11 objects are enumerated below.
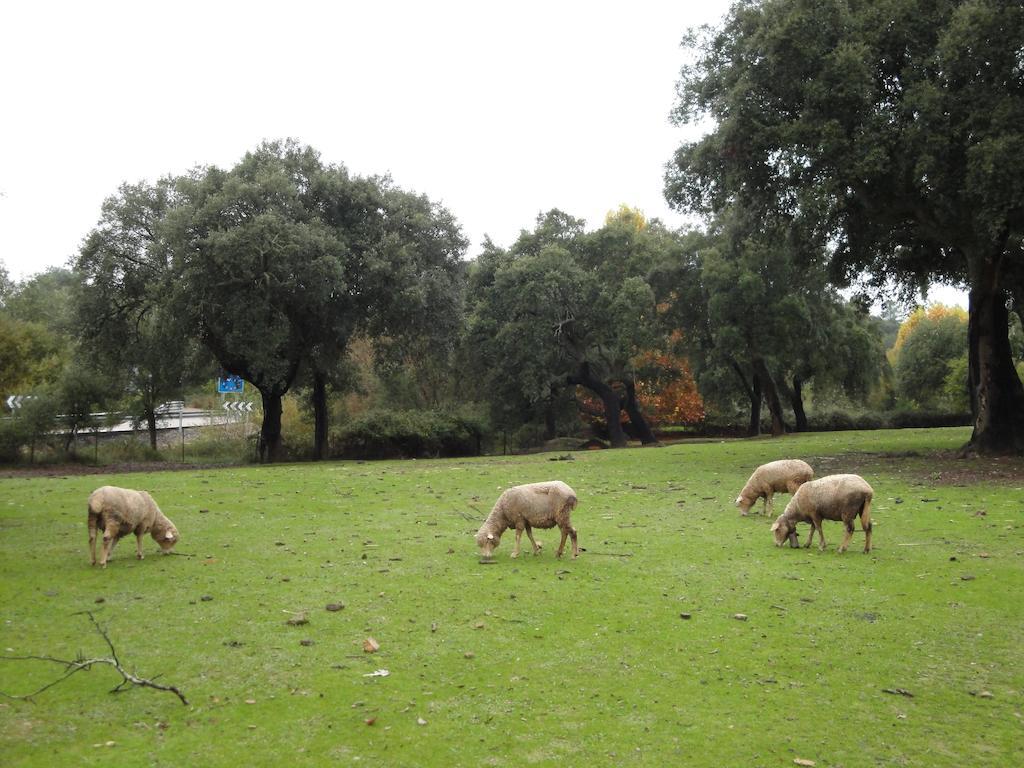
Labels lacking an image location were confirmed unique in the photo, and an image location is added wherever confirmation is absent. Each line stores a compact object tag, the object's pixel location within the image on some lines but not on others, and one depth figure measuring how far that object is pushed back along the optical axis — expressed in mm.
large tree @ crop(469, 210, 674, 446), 42844
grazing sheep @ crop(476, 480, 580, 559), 12195
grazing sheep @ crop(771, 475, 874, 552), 12148
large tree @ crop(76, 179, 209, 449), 33219
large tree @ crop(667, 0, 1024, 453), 20875
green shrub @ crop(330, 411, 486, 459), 38844
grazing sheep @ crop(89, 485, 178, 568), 11969
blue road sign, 36969
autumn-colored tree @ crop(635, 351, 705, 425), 50000
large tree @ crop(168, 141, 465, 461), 31031
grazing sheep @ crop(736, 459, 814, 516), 15516
